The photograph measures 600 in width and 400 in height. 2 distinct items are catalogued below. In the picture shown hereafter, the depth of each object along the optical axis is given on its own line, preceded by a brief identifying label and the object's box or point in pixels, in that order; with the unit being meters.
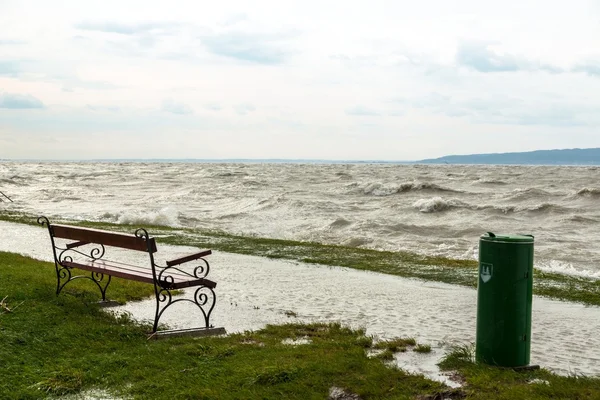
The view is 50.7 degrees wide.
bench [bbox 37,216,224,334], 7.42
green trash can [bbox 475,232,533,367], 6.12
